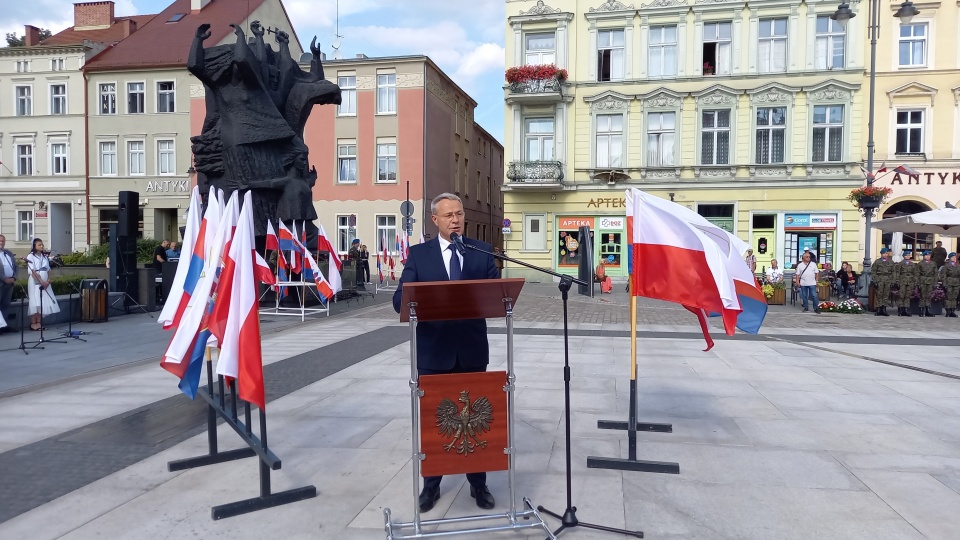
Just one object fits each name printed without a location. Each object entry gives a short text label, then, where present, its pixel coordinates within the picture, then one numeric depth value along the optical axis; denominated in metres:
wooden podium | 3.48
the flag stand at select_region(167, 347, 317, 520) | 4.21
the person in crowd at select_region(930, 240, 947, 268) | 17.88
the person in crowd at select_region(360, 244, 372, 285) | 27.59
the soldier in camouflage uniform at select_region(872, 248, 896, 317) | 17.47
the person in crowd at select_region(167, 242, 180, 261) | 18.22
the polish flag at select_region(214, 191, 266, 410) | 4.19
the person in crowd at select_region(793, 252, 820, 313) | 18.62
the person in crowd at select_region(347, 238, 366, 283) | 25.53
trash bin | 13.81
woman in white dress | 11.37
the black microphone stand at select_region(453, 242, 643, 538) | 3.81
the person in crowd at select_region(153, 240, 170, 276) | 17.55
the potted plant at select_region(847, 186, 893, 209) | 18.86
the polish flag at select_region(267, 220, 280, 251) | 14.24
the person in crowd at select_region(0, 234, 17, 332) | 11.52
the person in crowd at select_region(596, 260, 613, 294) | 26.05
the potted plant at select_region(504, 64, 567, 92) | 30.75
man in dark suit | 4.15
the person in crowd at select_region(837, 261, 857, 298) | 21.78
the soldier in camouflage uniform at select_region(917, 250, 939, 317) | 17.28
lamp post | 17.52
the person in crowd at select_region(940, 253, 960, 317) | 17.19
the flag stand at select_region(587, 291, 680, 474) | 4.95
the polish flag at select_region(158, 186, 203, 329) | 5.19
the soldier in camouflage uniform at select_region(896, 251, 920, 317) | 17.30
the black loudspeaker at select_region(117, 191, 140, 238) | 16.45
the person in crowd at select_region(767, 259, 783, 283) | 20.77
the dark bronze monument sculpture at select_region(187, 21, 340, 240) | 14.89
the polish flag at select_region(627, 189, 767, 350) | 5.02
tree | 50.74
